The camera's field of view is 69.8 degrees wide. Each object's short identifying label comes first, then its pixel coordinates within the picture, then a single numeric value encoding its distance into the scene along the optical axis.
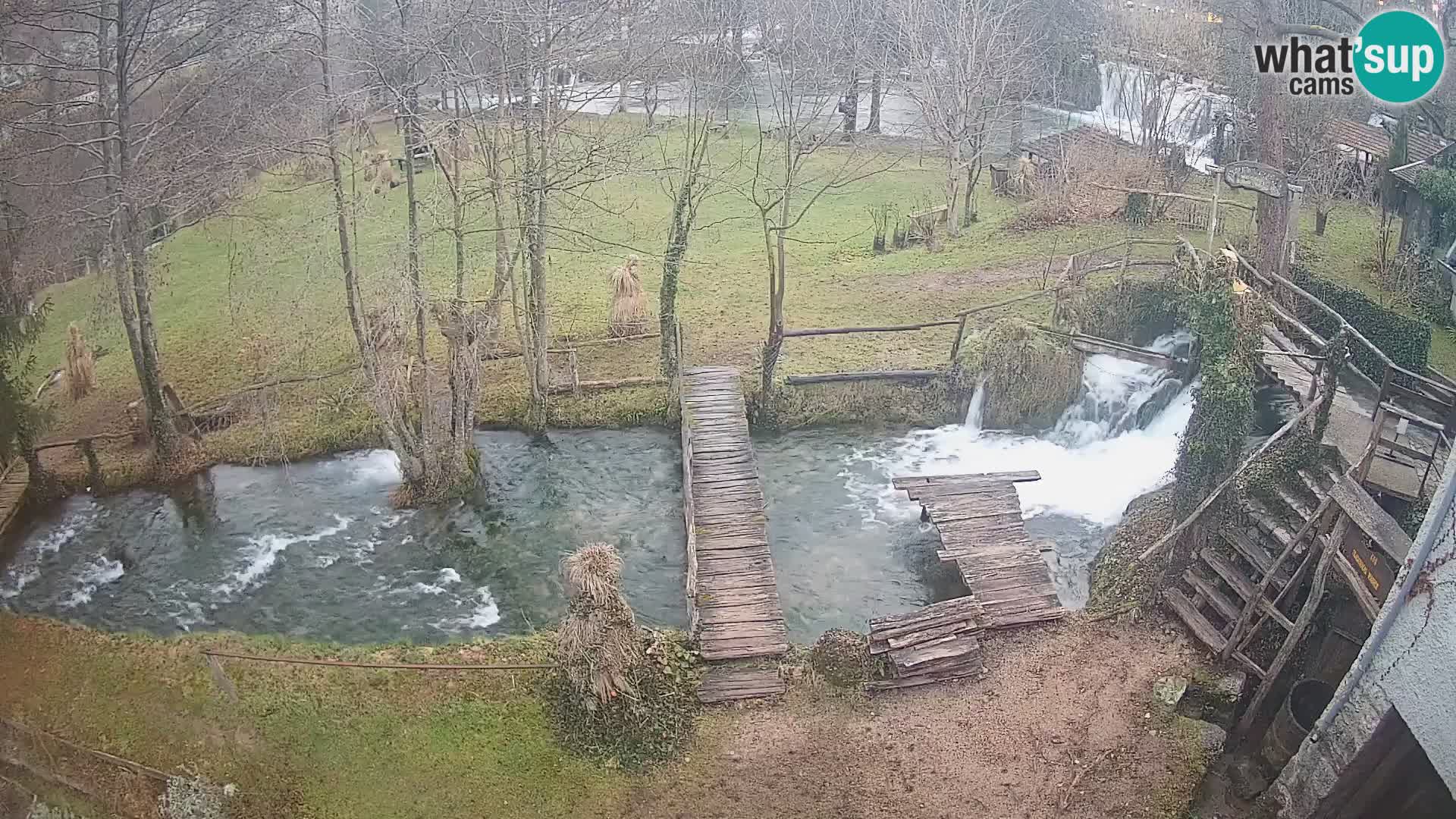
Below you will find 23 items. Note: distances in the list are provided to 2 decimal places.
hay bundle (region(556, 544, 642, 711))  12.38
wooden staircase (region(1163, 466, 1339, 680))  12.96
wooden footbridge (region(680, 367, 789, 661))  14.29
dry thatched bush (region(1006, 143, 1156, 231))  28.69
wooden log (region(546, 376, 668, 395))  21.14
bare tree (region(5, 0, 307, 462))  16.45
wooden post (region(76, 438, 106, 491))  18.48
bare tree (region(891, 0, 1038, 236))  28.53
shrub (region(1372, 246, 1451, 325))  19.89
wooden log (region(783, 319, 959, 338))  21.00
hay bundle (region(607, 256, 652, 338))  23.50
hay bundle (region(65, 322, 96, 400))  20.88
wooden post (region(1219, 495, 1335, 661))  12.33
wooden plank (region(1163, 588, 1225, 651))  13.54
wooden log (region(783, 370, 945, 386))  20.86
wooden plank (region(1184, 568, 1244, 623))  13.66
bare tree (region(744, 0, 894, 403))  20.66
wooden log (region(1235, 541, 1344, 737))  12.20
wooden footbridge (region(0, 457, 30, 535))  17.66
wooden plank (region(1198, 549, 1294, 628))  12.83
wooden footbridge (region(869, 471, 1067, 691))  13.66
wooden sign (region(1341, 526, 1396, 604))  11.46
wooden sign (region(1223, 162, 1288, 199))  19.05
